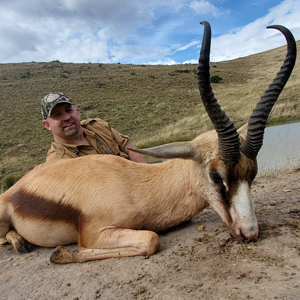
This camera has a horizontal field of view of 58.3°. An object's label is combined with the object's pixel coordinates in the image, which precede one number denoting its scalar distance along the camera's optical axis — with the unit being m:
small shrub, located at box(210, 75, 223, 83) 50.69
